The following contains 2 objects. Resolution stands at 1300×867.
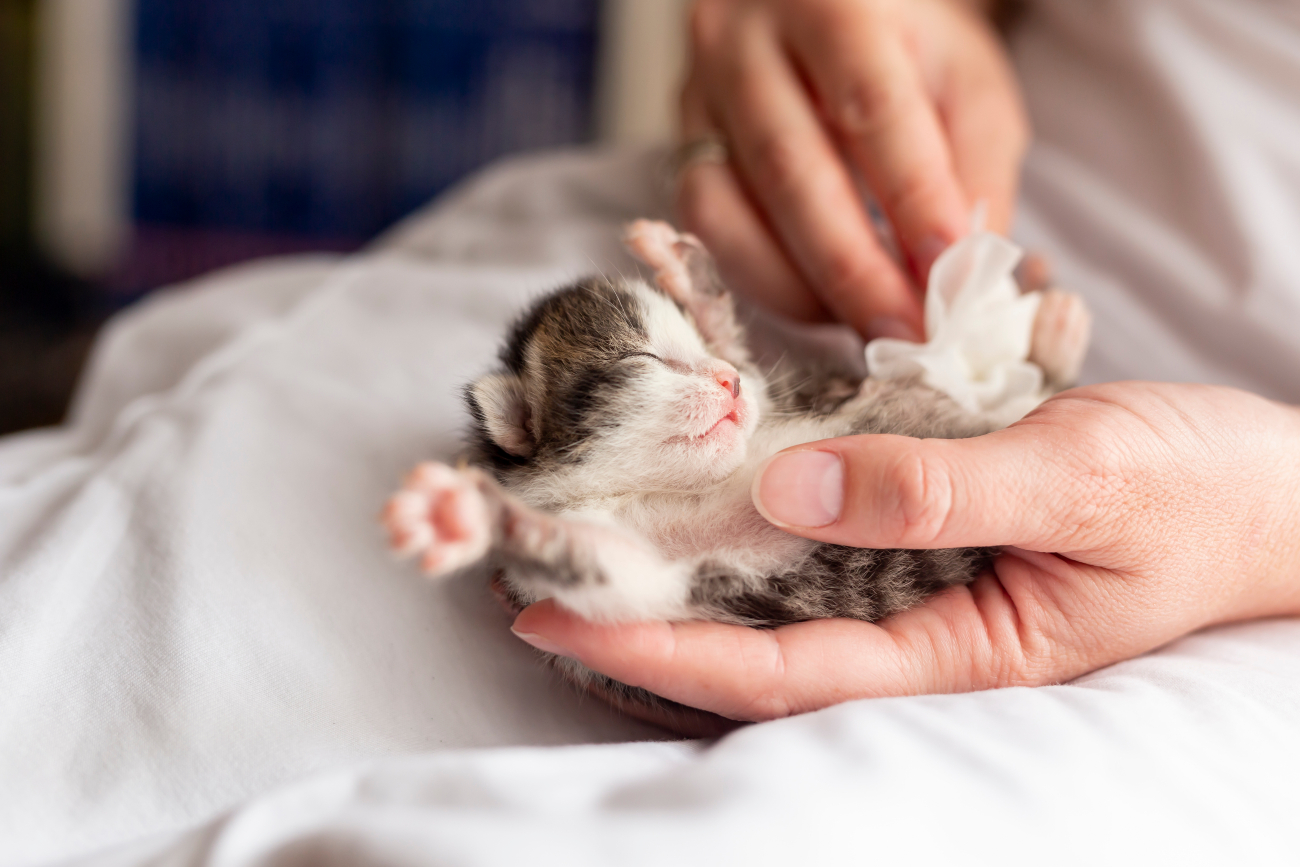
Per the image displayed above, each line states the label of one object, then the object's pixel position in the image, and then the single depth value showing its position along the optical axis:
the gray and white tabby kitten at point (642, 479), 0.40
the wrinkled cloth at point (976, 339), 0.46
